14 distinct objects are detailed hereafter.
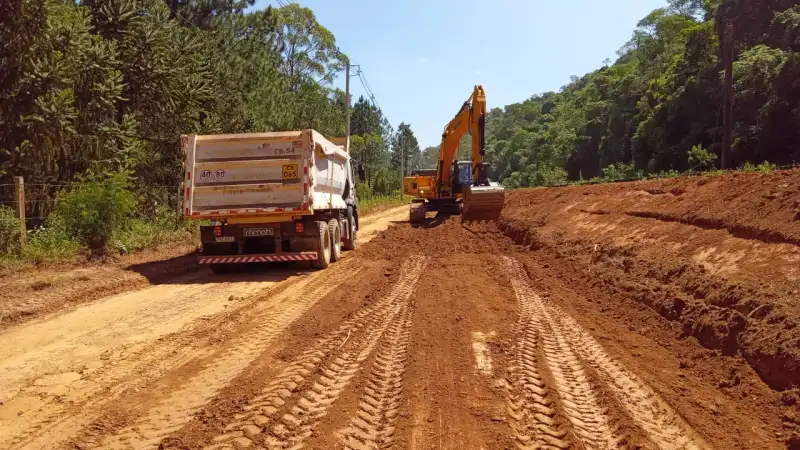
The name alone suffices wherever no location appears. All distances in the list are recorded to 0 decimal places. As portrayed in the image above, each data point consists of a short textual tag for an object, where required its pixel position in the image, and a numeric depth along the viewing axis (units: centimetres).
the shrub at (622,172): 4294
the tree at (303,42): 4941
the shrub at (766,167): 1386
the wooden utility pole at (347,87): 3419
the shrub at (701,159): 3019
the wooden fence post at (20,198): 1160
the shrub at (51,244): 1139
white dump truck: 1120
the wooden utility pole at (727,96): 2277
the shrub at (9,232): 1121
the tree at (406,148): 9903
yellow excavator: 1711
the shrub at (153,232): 1377
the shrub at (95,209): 1239
